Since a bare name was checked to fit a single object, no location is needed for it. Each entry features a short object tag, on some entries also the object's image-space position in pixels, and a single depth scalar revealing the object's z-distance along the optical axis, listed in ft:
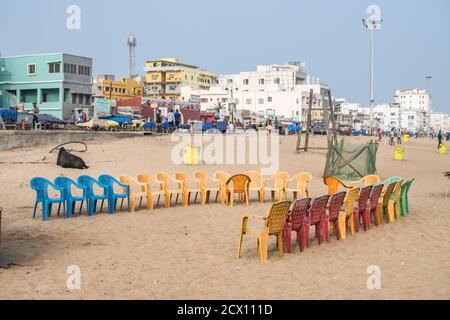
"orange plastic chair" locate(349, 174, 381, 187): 48.75
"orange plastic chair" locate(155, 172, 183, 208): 47.26
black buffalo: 66.49
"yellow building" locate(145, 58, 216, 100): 363.39
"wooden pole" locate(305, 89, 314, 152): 89.40
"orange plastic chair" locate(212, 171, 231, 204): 49.62
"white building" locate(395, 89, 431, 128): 614.87
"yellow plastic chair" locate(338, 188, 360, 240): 34.42
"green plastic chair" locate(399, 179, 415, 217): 43.14
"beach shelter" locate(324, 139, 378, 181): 68.90
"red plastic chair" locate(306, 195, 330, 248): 31.96
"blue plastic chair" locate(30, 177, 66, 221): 39.17
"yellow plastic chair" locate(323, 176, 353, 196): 45.70
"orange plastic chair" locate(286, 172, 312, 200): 51.03
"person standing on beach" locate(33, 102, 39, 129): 109.60
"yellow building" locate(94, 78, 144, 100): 274.57
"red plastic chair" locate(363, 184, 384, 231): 37.45
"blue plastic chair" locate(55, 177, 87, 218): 40.88
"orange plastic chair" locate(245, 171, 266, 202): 50.29
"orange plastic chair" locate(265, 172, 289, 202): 50.34
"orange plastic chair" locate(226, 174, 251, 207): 47.34
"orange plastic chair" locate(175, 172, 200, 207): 47.96
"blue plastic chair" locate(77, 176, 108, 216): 42.27
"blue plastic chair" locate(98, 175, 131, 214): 43.60
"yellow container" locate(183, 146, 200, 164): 77.66
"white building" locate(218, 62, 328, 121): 320.09
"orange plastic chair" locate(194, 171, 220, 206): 48.62
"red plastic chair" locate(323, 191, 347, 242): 33.35
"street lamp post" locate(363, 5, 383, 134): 201.57
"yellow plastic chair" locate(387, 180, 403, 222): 40.50
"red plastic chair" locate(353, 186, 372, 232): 36.65
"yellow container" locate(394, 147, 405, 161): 111.96
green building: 164.45
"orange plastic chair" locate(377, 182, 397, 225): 39.96
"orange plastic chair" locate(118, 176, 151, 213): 44.37
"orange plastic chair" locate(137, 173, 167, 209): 45.78
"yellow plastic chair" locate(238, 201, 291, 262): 28.27
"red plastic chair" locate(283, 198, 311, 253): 30.30
